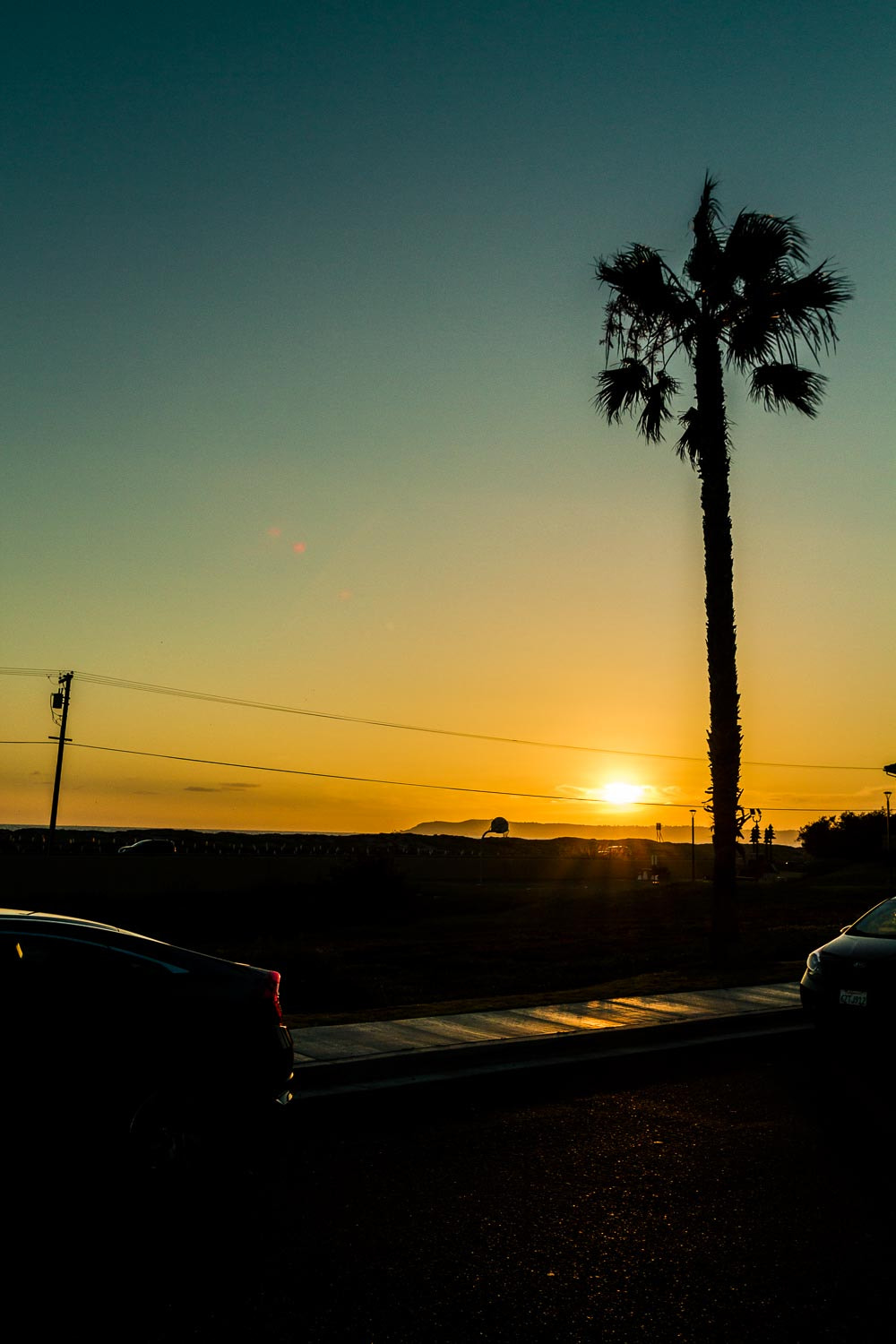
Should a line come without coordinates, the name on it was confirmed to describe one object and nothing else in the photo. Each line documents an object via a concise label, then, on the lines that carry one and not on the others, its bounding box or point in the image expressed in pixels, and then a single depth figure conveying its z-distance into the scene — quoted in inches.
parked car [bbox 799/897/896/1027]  393.1
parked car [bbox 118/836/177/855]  3085.6
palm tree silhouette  717.3
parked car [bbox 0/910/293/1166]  223.3
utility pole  2262.6
